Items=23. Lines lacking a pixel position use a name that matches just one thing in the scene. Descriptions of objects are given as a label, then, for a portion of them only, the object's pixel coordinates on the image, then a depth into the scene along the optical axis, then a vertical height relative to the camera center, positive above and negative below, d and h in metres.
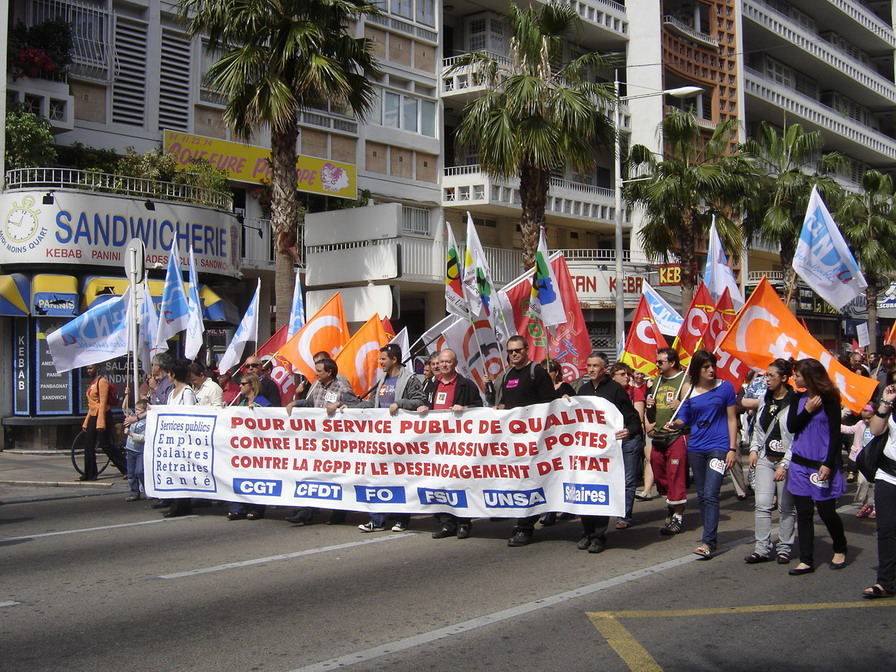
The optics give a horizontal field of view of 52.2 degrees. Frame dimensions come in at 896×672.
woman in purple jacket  7.11 -0.74
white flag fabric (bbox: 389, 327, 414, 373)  12.89 +0.32
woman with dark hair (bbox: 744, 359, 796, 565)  7.57 -0.98
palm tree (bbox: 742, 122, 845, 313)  27.67 +5.35
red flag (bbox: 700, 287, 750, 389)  10.48 +0.29
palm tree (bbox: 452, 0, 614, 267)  18.06 +4.91
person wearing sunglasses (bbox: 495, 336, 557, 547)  8.72 -0.23
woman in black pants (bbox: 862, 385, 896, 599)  6.54 -1.06
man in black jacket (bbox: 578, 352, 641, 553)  8.33 -0.44
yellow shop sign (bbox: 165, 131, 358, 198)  22.06 +5.21
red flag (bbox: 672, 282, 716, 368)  12.30 +0.47
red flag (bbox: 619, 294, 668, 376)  14.23 +0.27
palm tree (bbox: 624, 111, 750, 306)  23.94 +4.50
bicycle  14.48 -1.58
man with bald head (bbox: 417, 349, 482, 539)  9.09 -0.32
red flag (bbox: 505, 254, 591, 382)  12.47 +0.45
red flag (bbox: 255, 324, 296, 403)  14.22 -0.10
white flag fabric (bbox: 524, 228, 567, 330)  12.16 +0.88
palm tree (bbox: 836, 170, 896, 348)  34.78 +5.12
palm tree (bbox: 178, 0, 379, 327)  16.42 +5.39
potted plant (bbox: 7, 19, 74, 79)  18.52 +6.55
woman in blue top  7.97 -0.63
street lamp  22.91 +3.04
